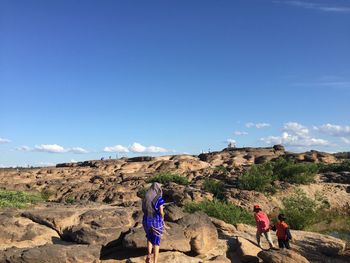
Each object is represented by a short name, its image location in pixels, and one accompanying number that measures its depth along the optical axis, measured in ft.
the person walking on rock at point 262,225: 39.28
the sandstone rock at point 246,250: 36.96
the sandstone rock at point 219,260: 35.17
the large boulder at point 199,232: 37.06
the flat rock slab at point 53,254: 32.65
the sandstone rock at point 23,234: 38.04
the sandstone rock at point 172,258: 34.37
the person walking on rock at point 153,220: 32.14
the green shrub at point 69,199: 81.72
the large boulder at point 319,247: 40.37
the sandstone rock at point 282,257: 34.31
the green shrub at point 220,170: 100.13
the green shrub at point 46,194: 90.75
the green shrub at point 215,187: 73.62
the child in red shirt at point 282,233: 38.22
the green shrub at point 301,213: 56.54
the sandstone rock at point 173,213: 41.19
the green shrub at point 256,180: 78.59
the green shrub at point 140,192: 76.80
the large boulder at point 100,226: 36.84
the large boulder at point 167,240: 34.91
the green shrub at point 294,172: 86.69
